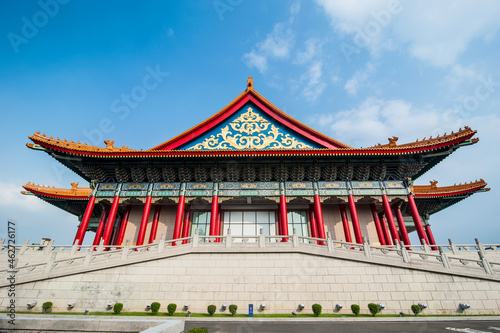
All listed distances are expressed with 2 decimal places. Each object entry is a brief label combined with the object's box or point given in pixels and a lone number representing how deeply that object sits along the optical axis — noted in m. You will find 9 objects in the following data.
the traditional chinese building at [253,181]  13.74
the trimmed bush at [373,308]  8.28
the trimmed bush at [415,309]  8.39
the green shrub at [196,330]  5.11
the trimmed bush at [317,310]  8.30
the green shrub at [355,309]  8.37
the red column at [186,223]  15.37
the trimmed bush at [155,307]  8.40
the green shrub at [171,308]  8.28
